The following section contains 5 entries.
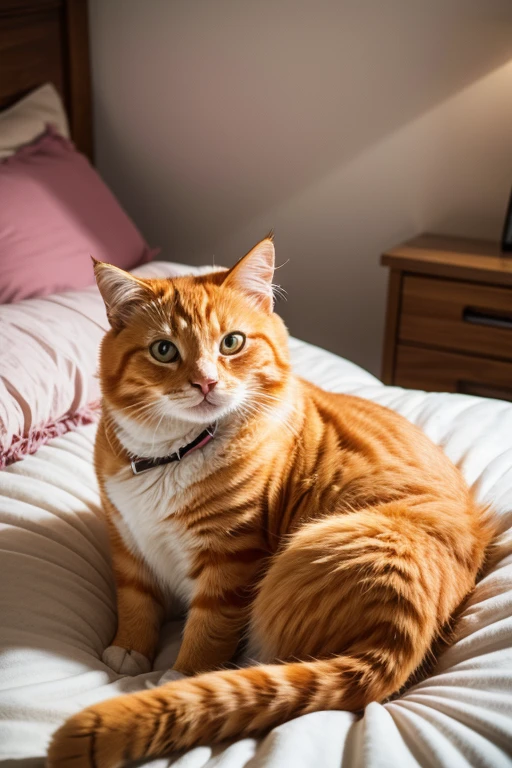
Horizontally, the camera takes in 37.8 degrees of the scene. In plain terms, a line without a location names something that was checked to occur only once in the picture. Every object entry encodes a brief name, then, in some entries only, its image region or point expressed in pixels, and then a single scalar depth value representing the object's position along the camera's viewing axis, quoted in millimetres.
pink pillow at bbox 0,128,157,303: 1883
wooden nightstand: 2051
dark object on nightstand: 2151
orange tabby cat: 975
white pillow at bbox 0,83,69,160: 2129
